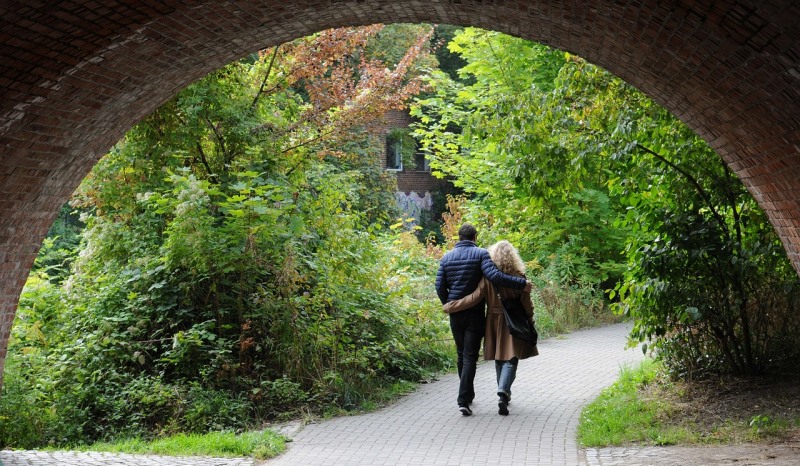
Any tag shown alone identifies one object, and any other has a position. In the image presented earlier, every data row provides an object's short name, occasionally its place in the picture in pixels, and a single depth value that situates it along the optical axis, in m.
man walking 10.15
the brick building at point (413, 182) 36.12
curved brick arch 5.34
